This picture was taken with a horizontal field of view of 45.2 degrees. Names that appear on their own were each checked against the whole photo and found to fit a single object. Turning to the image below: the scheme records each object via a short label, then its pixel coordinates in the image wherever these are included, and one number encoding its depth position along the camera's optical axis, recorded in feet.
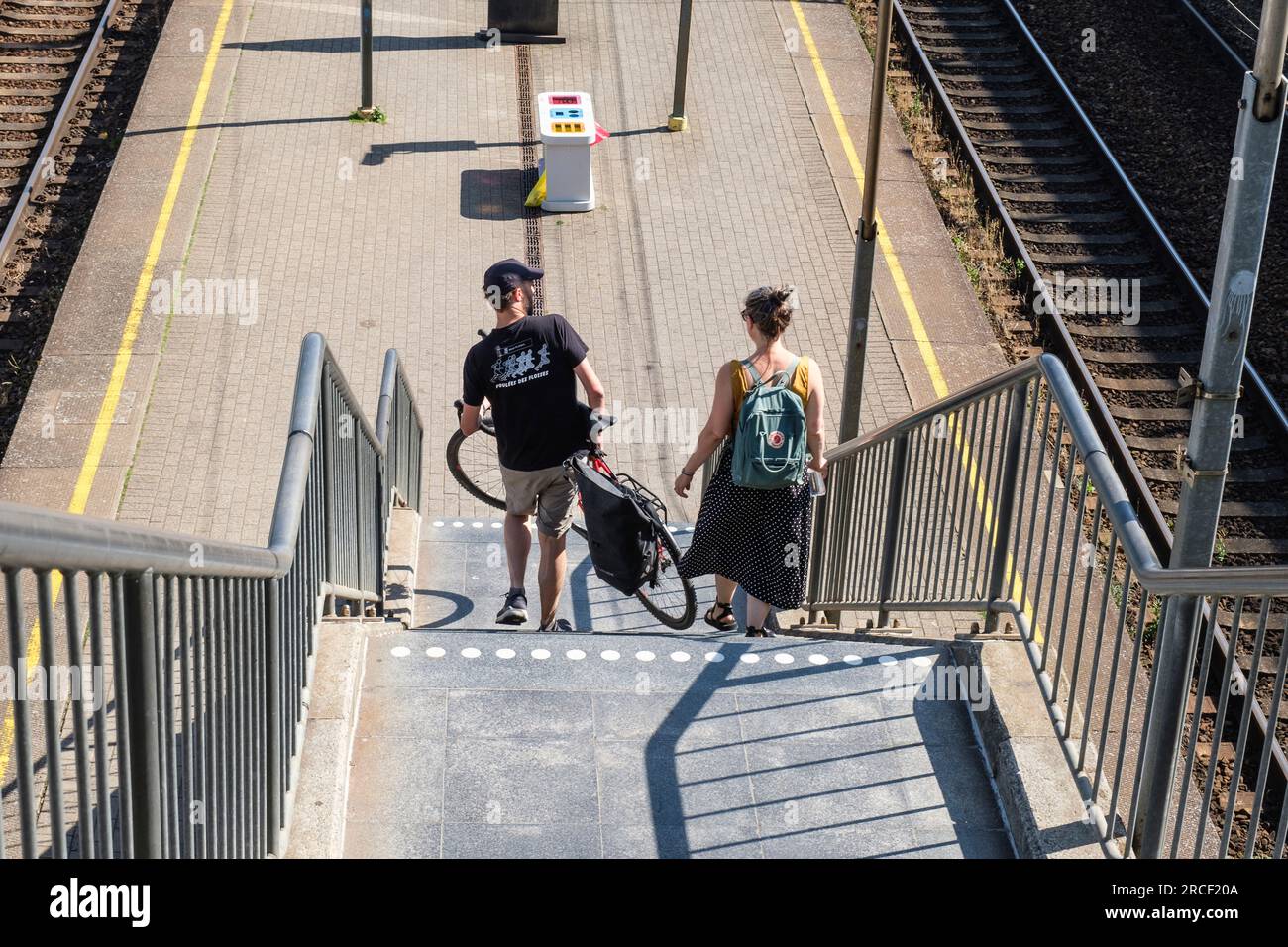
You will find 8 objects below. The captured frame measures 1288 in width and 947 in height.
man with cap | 22.38
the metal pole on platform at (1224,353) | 13.85
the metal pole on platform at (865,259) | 27.66
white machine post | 44.14
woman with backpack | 20.52
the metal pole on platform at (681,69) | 47.26
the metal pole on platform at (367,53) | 46.00
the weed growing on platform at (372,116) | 48.93
